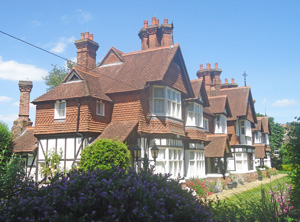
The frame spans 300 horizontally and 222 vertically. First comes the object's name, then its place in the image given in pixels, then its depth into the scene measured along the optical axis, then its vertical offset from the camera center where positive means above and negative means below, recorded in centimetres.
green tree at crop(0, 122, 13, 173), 2332 +128
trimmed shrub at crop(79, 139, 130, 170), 1550 +9
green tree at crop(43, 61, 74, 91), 4438 +1167
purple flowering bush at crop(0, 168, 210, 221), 506 -81
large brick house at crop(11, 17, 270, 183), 1919 +335
